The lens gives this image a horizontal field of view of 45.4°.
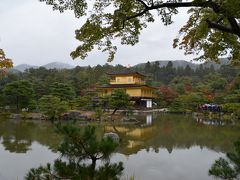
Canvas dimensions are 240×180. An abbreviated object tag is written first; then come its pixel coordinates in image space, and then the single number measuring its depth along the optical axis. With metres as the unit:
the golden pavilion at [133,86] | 30.20
